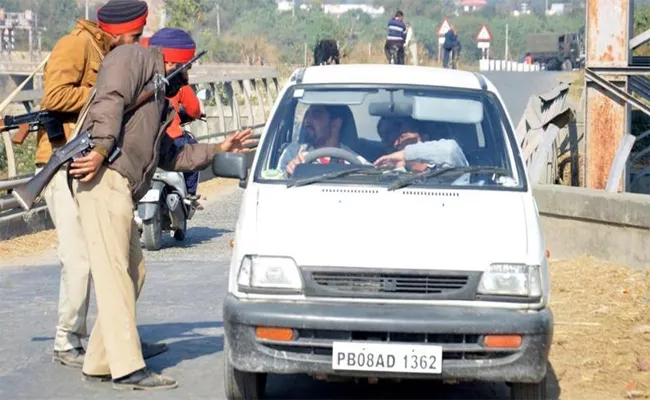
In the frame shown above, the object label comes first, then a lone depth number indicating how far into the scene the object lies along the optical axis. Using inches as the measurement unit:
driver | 296.9
